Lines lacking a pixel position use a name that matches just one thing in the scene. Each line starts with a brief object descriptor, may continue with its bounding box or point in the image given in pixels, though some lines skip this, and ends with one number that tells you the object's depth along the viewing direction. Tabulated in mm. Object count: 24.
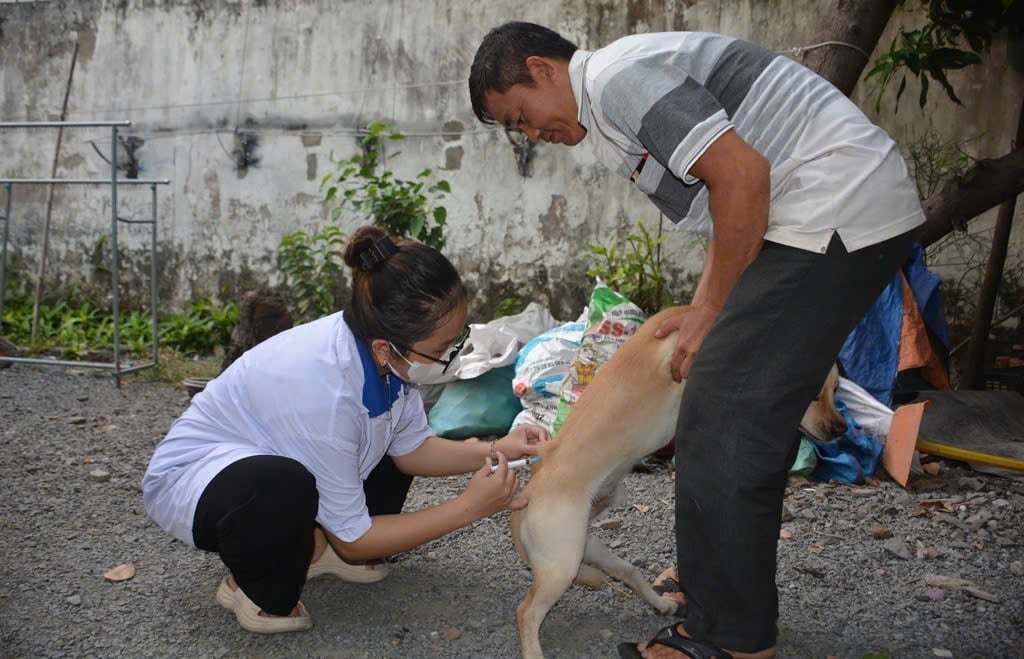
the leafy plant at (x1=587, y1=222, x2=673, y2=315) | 5148
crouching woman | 2256
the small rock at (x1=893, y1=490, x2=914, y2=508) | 3508
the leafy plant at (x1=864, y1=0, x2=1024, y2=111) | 4625
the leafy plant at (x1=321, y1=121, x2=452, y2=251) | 5438
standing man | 1859
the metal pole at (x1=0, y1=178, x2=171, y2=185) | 5672
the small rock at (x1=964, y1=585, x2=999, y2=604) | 2674
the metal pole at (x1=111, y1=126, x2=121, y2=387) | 5460
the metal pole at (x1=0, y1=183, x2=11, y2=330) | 5828
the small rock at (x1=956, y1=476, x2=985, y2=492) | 3699
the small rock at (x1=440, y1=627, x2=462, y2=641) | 2521
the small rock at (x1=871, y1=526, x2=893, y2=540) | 3186
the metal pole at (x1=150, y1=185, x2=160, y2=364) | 5828
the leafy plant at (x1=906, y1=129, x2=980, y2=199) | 5105
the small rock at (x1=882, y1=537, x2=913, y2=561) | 3020
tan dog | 2373
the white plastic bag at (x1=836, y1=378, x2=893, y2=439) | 3801
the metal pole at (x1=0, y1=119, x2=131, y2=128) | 5281
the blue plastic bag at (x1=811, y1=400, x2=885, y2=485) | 3740
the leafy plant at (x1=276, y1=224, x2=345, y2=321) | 6203
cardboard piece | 3609
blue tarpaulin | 4043
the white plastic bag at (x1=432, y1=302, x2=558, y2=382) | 4441
